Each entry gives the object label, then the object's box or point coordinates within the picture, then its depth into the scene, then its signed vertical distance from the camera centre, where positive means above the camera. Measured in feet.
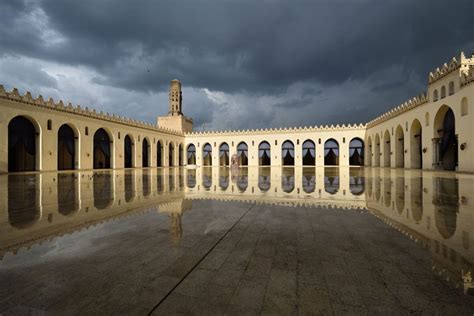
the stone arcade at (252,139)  59.26 +8.80
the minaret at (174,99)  164.66 +45.04
